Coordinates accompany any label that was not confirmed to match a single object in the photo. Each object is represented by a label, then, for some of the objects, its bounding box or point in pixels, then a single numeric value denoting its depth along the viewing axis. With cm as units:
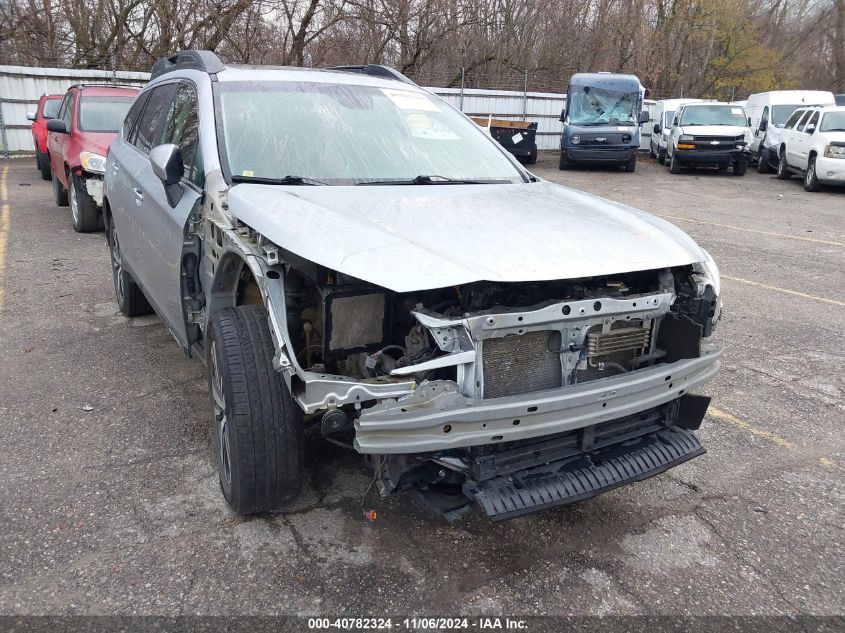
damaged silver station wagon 245
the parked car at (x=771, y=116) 1969
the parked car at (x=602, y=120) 1884
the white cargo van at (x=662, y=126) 2172
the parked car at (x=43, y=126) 1295
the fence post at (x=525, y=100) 2368
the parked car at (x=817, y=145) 1508
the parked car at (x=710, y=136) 1872
